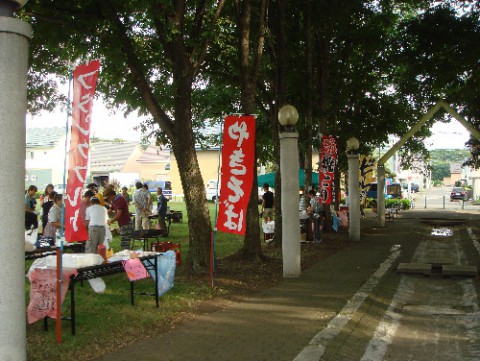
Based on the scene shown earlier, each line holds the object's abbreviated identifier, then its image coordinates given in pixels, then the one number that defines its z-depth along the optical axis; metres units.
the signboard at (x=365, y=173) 22.72
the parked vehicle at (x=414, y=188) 89.05
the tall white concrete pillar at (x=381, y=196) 25.74
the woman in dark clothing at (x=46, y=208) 15.16
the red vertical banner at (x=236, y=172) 9.75
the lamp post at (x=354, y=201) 19.19
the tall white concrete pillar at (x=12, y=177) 3.43
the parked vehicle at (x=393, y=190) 54.45
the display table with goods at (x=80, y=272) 6.93
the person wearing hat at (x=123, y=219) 13.91
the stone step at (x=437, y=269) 11.69
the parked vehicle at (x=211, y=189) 53.44
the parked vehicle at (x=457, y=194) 65.14
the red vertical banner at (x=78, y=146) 6.24
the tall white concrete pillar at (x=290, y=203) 11.21
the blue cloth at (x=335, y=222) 21.91
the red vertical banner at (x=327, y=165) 18.55
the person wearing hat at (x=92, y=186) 17.16
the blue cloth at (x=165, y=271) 8.95
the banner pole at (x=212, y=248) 9.85
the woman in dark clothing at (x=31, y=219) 12.65
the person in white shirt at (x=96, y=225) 10.94
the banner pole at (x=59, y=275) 6.30
